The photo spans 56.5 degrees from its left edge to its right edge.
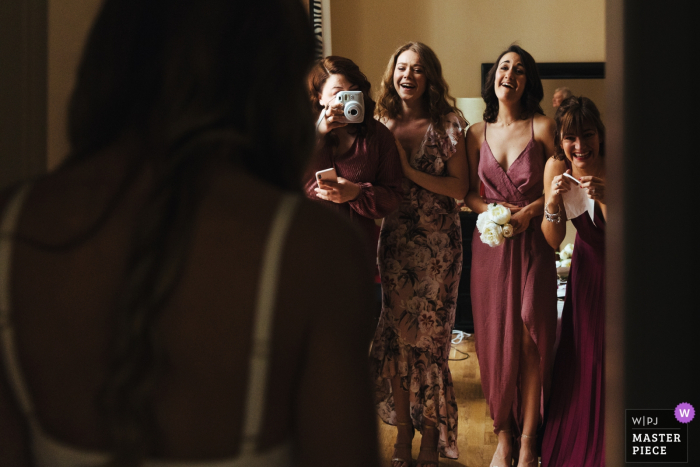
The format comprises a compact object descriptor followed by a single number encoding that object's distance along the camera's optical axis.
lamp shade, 4.90
